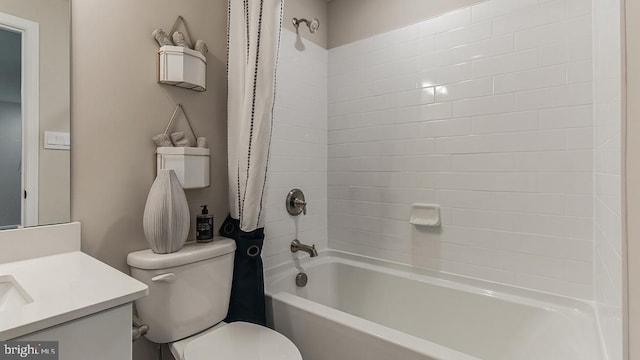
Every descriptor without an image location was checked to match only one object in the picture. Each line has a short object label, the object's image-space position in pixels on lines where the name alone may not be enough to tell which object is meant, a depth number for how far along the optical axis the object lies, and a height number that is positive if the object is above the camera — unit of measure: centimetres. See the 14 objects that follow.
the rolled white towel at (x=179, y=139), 134 +18
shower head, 191 +102
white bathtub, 116 -66
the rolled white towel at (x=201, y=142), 140 +18
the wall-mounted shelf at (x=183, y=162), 128 +8
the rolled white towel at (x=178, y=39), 132 +63
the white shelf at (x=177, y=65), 128 +50
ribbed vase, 116 -14
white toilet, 111 -53
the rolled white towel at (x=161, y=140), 129 +17
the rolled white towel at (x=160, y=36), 128 +63
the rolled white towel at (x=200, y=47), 139 +63
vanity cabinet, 60 -34
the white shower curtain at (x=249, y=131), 132 +23
